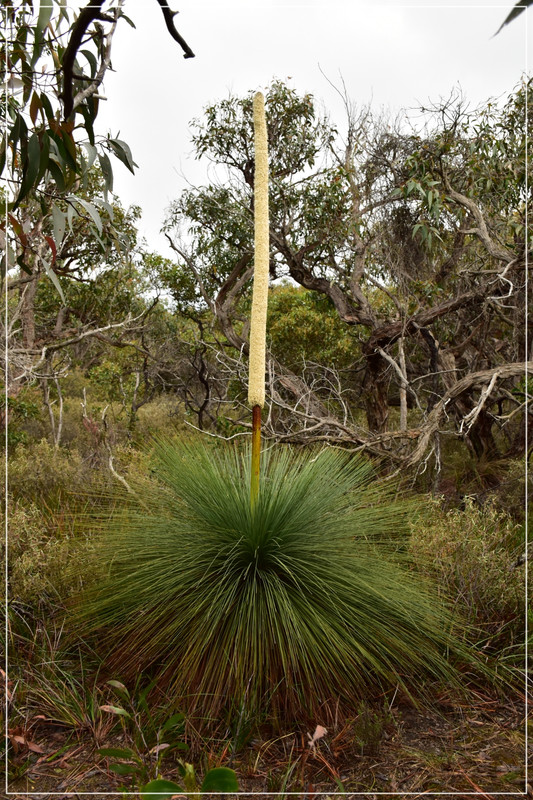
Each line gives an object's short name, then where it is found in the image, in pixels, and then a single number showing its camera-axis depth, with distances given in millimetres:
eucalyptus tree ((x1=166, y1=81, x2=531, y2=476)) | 6098
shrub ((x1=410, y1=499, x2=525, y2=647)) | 3402
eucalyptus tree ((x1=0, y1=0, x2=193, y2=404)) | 2057
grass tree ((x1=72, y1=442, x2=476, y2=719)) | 2635
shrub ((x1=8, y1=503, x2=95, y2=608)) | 3554
